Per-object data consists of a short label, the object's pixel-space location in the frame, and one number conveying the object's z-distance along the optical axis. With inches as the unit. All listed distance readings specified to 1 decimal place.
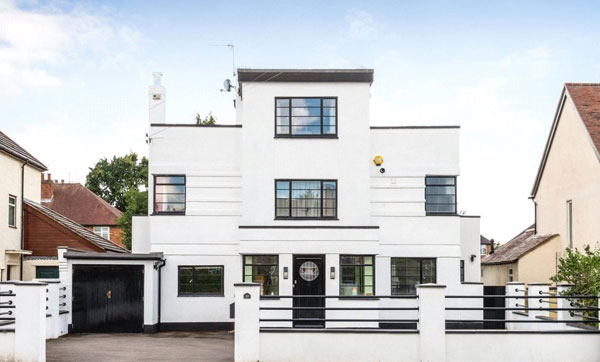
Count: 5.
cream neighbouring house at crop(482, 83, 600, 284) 987.3
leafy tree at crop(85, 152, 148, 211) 2539.4
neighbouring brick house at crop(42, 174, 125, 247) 2208.4
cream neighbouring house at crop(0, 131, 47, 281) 1069.8
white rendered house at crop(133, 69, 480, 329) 864.3
